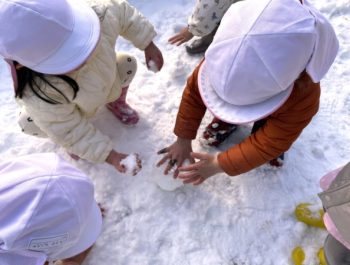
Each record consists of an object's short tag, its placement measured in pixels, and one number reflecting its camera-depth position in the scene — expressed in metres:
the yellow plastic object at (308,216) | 1.23
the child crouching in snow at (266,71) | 0.83
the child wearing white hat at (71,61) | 0.91
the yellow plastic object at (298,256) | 1.18
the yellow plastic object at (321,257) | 1.17
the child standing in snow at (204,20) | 1.47
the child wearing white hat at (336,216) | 0.95
